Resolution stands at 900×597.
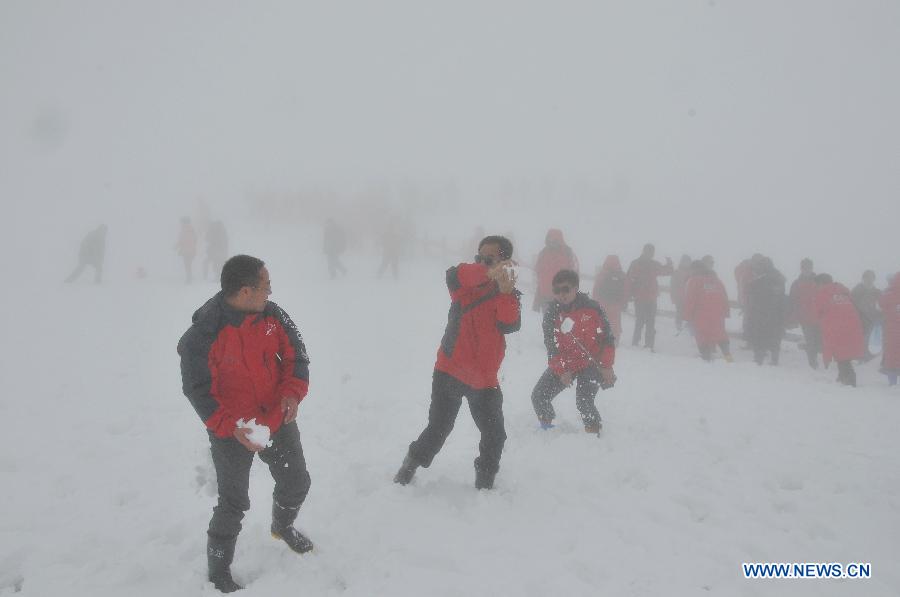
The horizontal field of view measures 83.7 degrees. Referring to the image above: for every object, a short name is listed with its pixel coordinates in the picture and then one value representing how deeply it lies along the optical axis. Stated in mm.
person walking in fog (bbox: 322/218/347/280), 18494
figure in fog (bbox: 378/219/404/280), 19328
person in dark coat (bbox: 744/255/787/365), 10961
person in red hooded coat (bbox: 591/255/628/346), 11195
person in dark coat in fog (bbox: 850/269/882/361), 11633
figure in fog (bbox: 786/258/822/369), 10844
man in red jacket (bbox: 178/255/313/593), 2863
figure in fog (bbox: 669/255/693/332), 14843
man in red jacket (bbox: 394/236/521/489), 3883
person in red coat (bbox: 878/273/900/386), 9320
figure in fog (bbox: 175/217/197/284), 17469
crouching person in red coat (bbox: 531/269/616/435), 5484
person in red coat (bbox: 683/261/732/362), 10688
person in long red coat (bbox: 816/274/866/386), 9055
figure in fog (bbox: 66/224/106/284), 15398
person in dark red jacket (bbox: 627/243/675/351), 11453
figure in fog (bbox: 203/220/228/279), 17938
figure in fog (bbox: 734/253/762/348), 12341
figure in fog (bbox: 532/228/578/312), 11406
